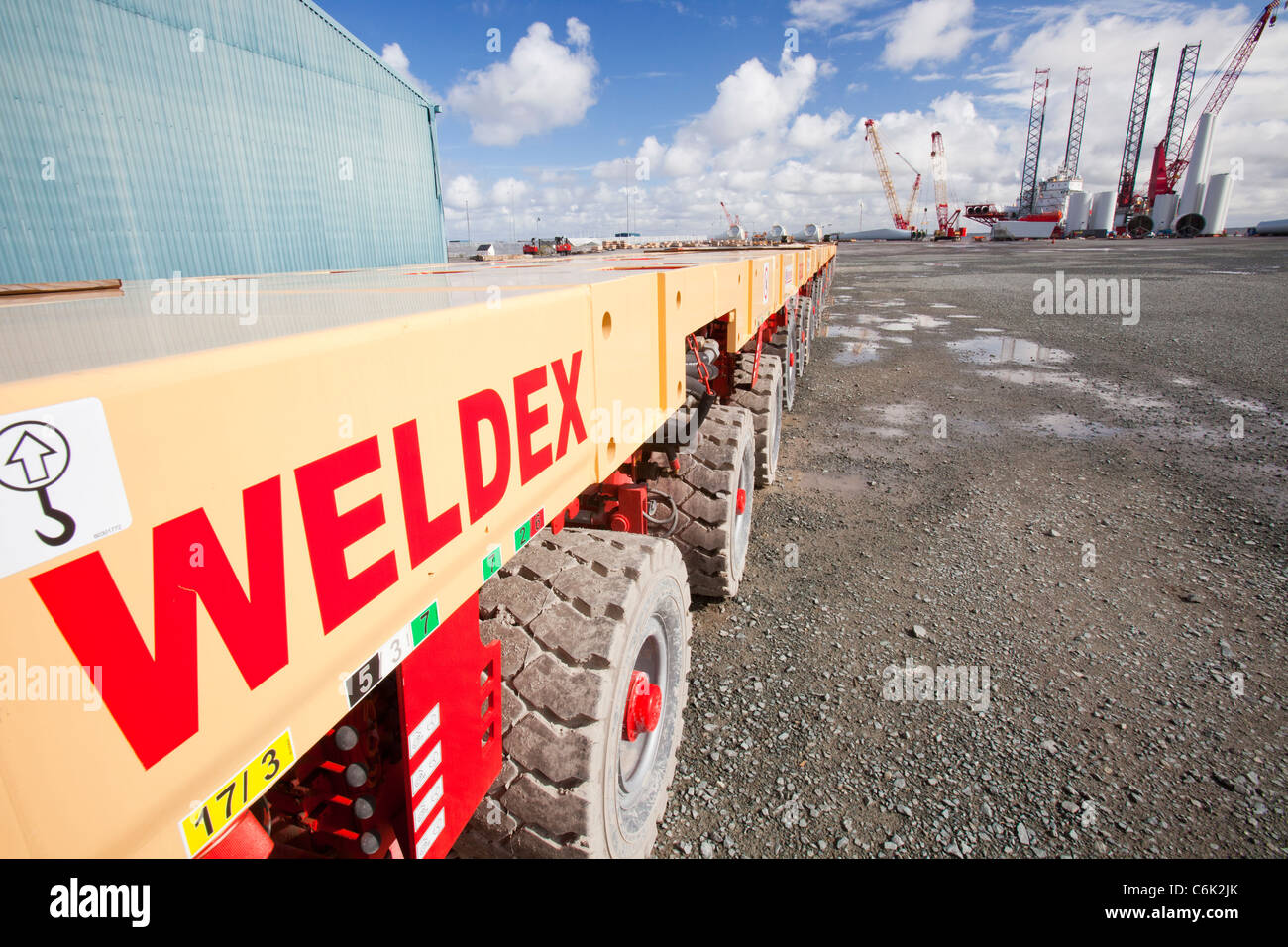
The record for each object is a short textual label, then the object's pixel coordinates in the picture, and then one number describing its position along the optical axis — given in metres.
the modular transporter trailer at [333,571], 0.66
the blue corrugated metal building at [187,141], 8.10
